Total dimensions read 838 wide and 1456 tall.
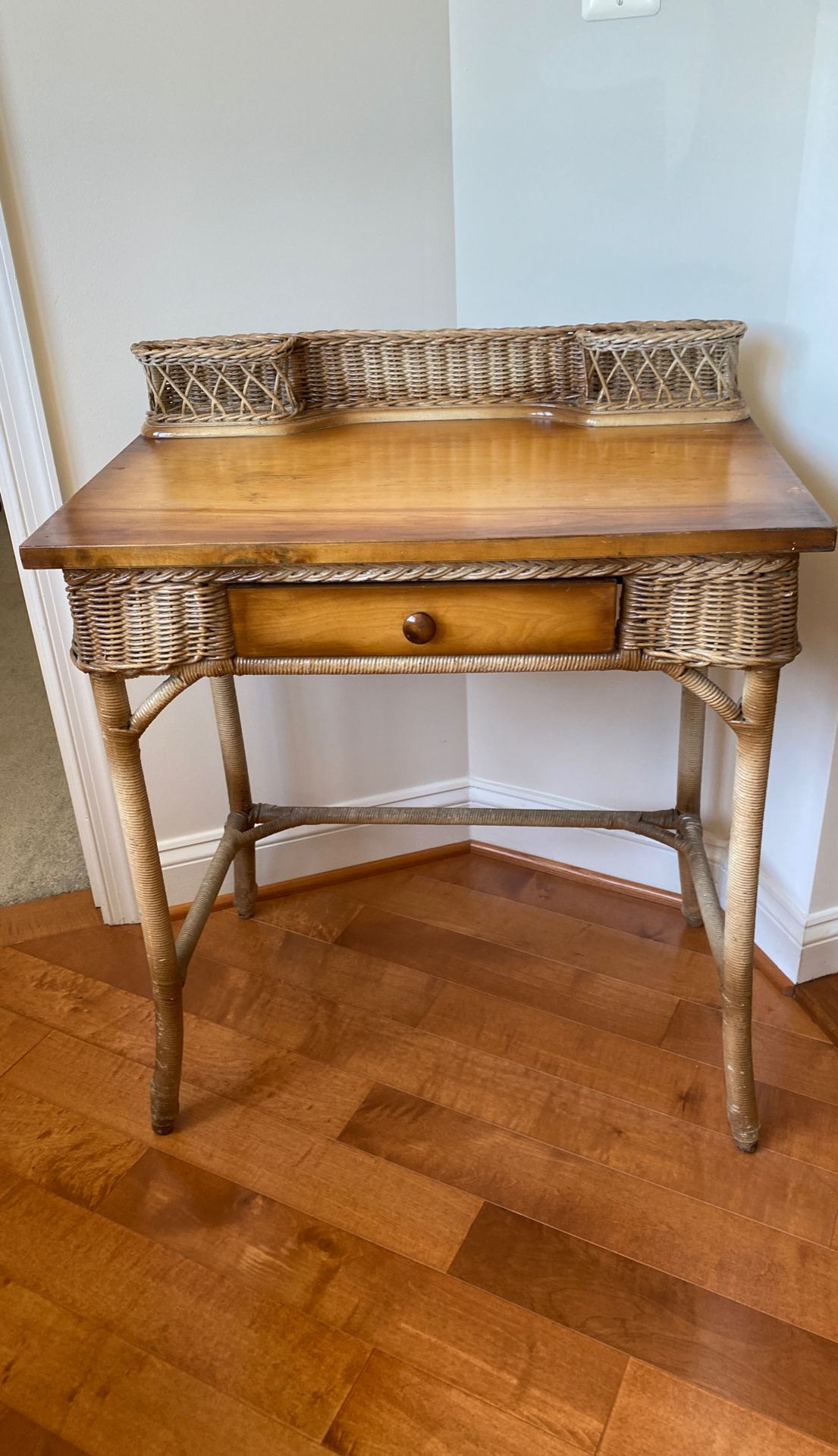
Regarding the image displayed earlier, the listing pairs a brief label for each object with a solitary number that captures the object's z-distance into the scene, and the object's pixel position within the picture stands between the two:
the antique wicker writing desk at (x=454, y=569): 1.08
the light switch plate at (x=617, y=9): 1.40
